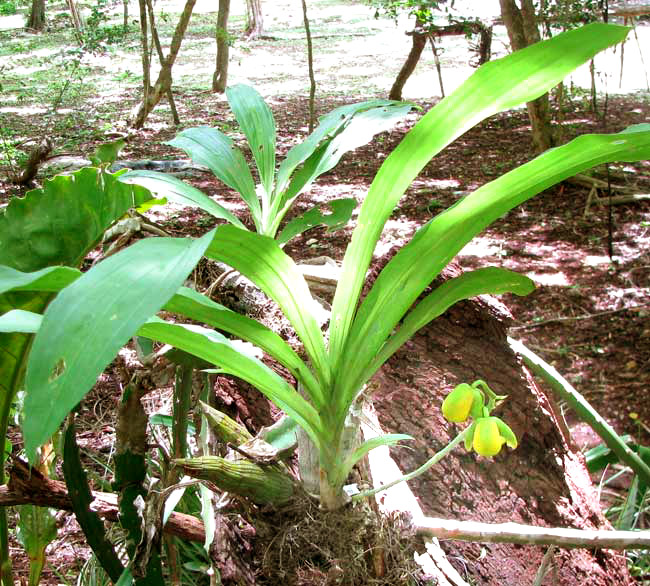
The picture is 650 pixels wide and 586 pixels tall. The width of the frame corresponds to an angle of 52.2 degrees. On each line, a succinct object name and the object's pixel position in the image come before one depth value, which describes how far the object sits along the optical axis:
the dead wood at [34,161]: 3.58
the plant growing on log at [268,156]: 1.09
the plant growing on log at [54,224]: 0.87
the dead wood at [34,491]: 0.79
